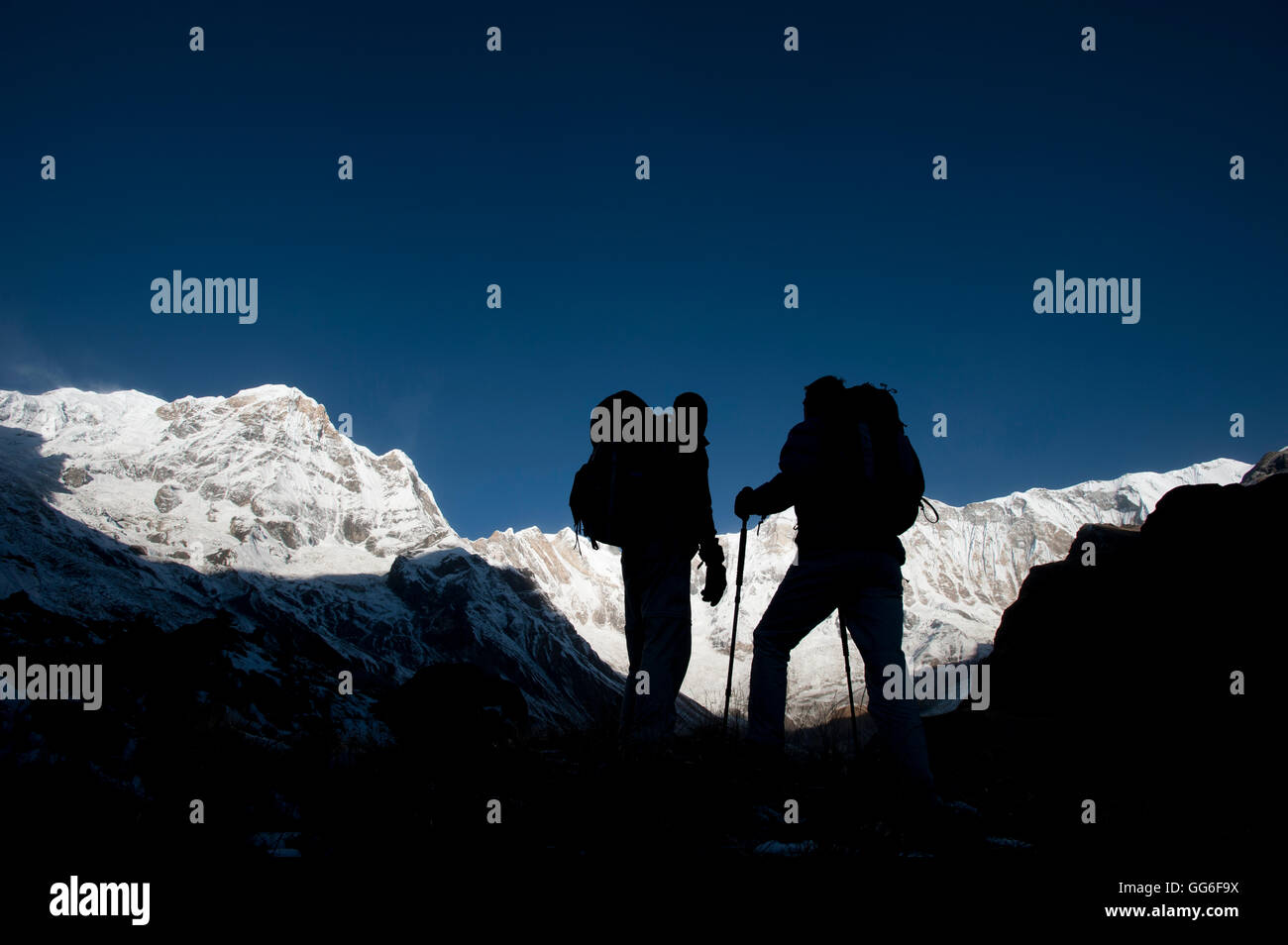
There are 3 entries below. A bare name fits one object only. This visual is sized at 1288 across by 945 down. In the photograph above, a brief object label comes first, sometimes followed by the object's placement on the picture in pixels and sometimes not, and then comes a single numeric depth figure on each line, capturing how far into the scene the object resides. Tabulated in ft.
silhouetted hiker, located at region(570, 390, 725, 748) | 21.68
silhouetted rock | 24.59
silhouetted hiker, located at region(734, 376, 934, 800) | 18.37
